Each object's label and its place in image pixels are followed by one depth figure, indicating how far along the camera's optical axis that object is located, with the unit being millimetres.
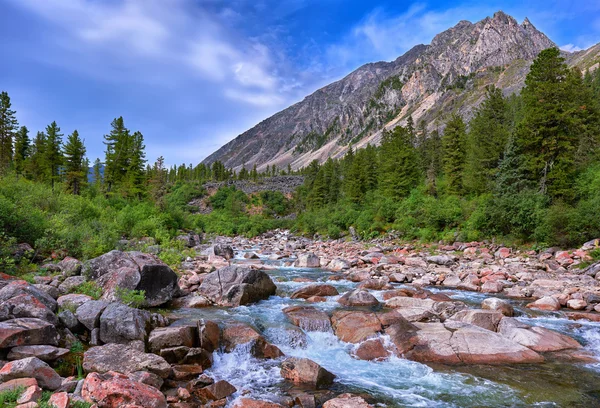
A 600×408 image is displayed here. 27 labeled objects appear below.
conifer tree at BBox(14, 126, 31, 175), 50225
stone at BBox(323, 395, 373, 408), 6234
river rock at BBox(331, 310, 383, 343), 10008
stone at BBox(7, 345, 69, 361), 6139
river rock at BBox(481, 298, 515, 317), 12031
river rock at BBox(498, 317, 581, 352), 9312
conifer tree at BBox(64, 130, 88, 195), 40312
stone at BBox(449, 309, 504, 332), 10470
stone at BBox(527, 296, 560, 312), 12984
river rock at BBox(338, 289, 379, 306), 13587
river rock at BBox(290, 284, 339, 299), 14727
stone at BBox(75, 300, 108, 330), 8297
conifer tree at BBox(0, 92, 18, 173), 41406
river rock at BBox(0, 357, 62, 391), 5443
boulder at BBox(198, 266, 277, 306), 13109
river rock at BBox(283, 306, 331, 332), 10680
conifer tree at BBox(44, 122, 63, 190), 42469
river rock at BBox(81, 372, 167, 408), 5285
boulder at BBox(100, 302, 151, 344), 8023
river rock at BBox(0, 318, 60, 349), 6250
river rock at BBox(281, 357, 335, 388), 7441
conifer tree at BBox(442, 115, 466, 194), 39594
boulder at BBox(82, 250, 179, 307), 11027
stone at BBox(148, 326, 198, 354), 8039
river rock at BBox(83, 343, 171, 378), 6727
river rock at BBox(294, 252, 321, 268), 25258
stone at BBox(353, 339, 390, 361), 9070
